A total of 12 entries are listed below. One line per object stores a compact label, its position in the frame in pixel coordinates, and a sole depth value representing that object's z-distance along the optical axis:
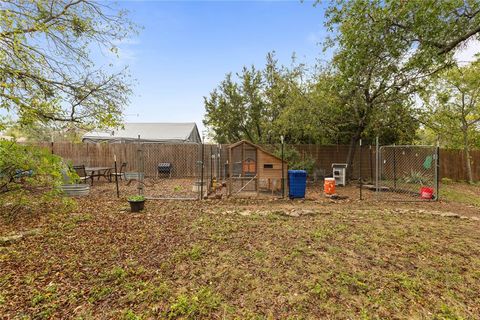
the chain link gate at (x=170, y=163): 12.95
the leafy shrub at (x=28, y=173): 4.28
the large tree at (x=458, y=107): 12.11
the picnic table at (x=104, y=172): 10.17
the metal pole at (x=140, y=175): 6.42
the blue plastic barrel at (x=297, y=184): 7.52
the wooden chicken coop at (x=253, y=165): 7.37
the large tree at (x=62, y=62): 4.64
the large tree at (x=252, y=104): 12.76
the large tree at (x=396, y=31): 4.93
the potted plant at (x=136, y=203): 5.77
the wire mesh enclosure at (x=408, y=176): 7.72
